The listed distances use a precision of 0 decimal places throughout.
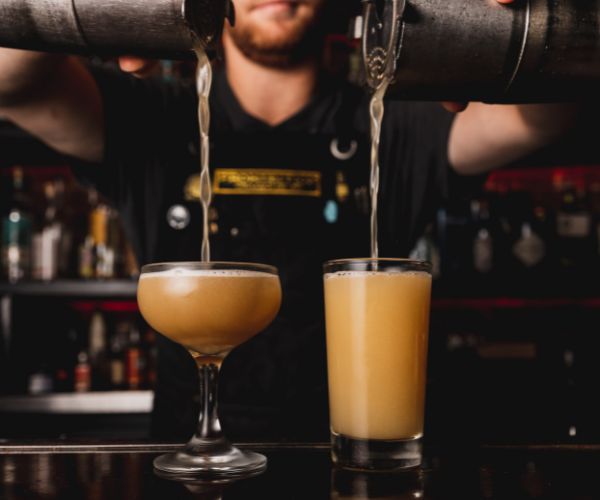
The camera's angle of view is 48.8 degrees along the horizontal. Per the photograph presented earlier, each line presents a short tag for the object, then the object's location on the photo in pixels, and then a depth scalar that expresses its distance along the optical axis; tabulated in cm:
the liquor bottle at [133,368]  284
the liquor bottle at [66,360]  285
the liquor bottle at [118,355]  289
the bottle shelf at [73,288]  265
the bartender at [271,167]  169
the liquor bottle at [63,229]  293
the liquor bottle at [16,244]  279
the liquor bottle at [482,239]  279
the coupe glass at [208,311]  89
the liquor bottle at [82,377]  278
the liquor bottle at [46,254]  281
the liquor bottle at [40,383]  273
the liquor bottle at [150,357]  291
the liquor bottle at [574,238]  281
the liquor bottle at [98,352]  290
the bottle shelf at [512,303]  264
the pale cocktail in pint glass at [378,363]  86
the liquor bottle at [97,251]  289
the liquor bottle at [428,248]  293
